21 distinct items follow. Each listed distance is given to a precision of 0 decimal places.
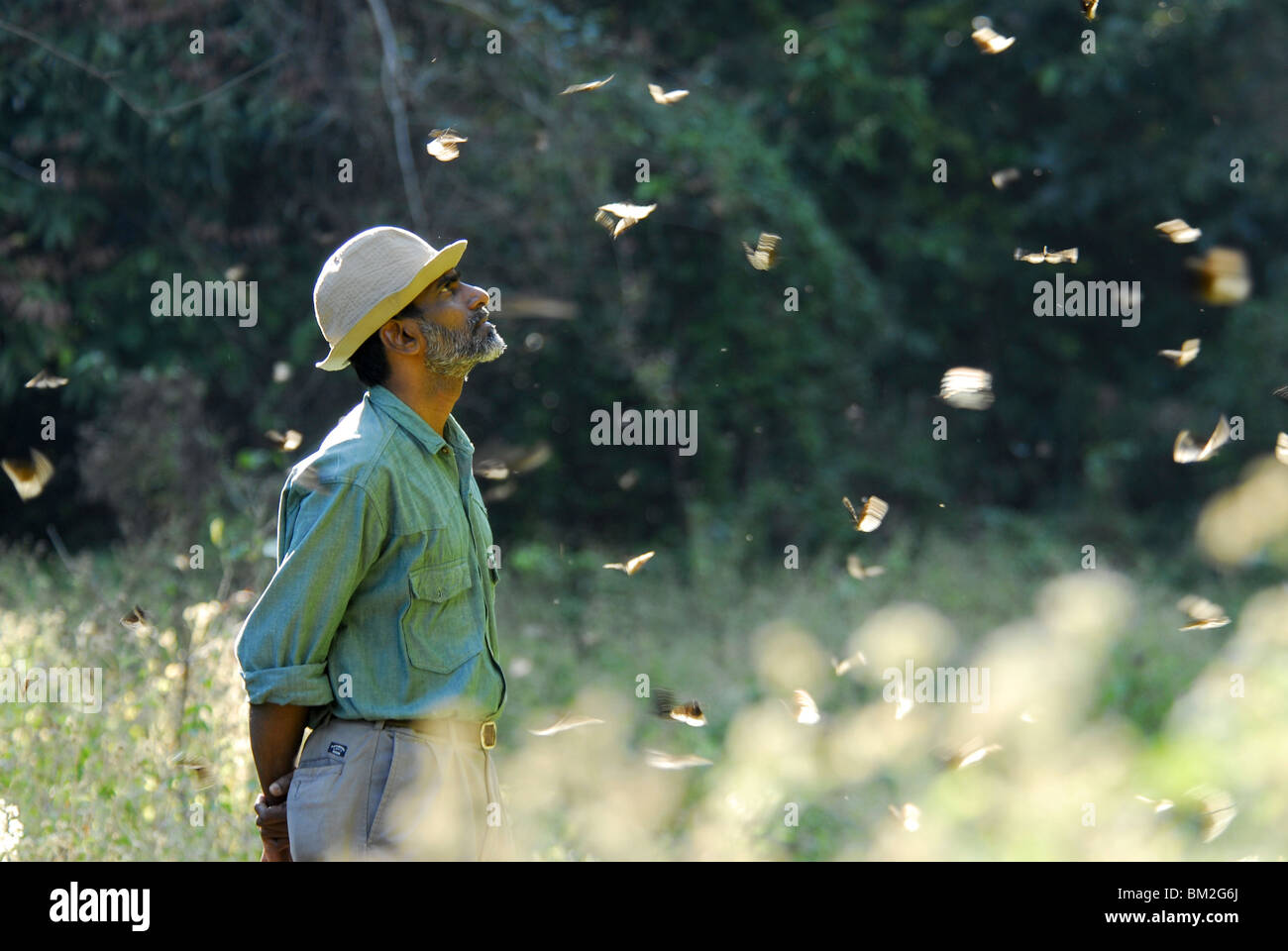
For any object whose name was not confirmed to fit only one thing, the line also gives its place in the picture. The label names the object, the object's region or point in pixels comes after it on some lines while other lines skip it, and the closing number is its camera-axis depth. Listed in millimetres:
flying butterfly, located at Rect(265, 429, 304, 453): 7932
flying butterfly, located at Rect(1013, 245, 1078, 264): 8922
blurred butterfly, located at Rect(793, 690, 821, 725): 9320
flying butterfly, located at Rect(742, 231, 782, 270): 10315
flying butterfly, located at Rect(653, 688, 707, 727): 7613
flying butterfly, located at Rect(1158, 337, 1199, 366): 9414
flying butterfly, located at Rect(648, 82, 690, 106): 9602
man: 5133
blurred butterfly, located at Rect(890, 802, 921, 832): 10672
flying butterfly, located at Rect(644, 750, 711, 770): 10341
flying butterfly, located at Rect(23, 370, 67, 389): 9531
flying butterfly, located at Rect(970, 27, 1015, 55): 9734
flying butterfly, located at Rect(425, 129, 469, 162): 8008
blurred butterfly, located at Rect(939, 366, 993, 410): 10594
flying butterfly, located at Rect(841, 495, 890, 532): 8617
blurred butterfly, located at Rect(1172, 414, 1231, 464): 9289
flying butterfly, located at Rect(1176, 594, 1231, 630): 13477
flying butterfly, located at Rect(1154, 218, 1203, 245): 9617
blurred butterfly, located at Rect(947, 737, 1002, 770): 10875
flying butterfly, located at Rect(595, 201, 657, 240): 8617
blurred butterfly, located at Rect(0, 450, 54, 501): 9450
